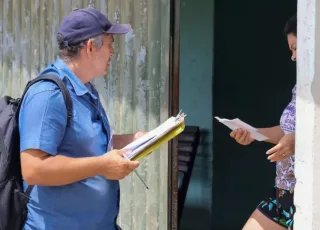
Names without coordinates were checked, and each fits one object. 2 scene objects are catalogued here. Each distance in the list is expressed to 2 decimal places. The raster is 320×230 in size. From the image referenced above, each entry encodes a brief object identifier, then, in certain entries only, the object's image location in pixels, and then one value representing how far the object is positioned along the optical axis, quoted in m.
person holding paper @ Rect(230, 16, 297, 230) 5.01
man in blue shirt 4.19
